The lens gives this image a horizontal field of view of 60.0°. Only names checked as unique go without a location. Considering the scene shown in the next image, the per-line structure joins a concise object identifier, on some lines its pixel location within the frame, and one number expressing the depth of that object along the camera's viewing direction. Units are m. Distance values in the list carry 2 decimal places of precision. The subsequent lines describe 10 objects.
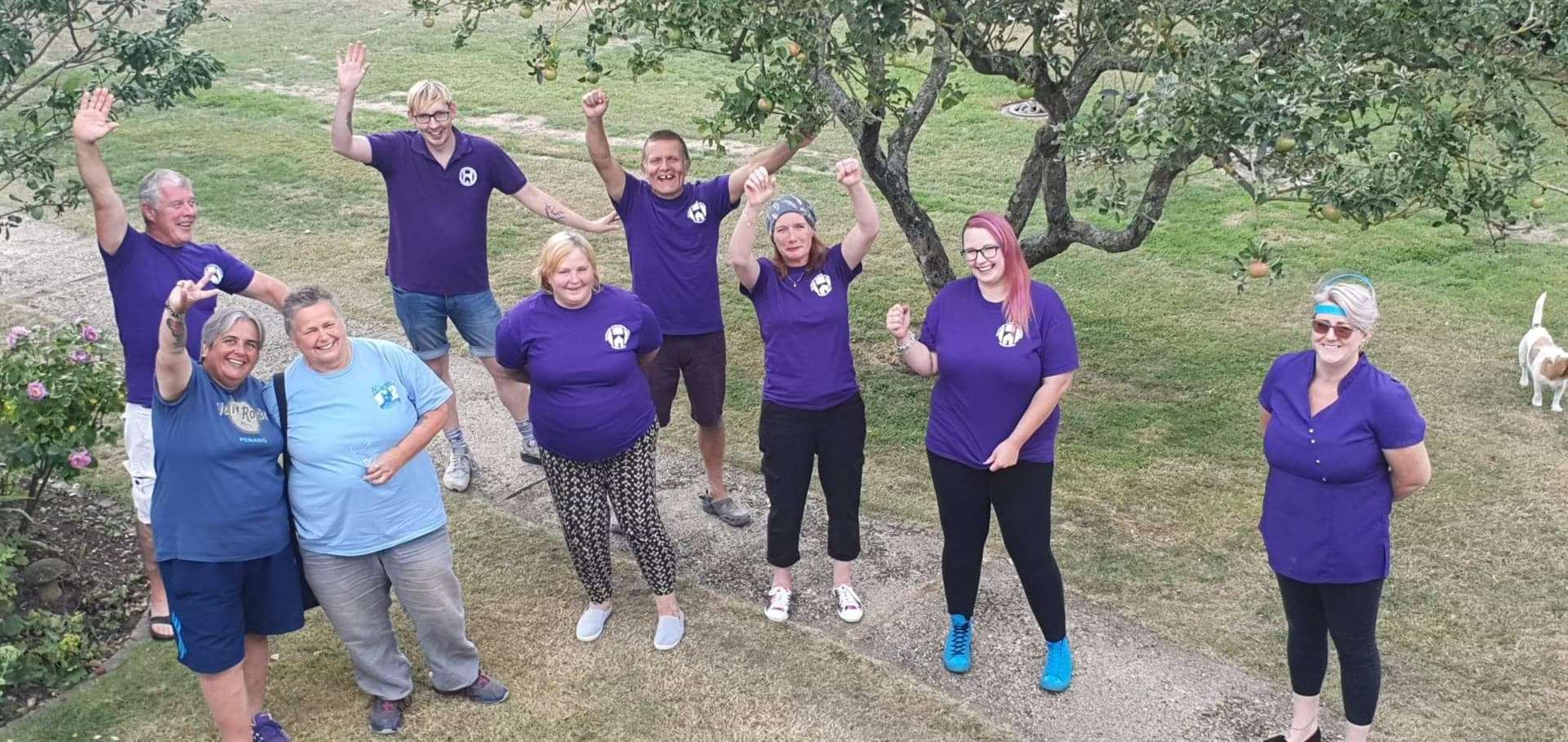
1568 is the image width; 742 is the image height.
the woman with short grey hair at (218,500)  4.29
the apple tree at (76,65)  5.27
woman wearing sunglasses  4.16
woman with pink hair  4.73
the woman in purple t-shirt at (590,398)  5.02
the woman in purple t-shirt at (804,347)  5.15
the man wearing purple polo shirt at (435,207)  6.18
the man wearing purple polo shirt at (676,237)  5.91
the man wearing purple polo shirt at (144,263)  4.82
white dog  7.33
